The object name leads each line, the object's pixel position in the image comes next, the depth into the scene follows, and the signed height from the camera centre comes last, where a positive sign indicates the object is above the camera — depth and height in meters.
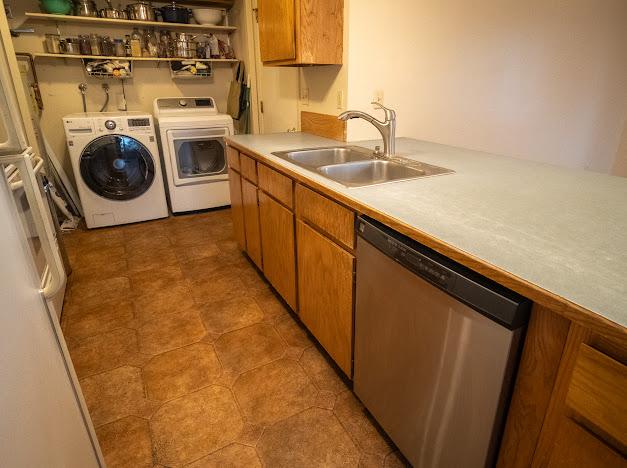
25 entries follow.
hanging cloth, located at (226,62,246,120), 3.80 -0.02
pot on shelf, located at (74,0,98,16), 3.15 +0.65
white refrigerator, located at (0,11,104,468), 0.63 -0.48
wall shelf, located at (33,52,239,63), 3.18 +0.27
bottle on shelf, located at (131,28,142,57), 3.45 +0.40
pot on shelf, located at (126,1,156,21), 3.34 +0.66
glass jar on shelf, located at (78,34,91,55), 3.25 +0.37
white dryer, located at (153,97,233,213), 3.35 -0.53
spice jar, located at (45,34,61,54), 3.18 +0.38
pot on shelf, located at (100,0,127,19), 3.25 +0.63
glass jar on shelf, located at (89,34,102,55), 3.30 +0.38
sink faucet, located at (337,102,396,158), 1.75 -0.16
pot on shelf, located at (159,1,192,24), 3.45 +0.66
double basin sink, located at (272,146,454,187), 1.65 -0.34
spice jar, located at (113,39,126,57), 3.41 +0.36
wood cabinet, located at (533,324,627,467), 0.62 -0.53
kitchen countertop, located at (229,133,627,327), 0.72 -0.33
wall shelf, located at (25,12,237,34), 3.03 +0.56
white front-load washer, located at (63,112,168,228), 3.07 -0.60
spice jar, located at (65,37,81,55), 3.20 +0.36
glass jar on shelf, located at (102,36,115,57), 3.35 +0.37
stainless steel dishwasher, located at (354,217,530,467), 0.82 -0.63
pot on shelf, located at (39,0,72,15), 2.98 +0.63
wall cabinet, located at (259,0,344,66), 2.02 +0.30
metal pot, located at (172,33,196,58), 3.62 +0.40
